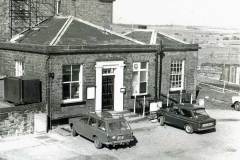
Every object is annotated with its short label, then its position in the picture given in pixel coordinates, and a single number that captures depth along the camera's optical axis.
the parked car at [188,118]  22.81
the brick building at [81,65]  23.55
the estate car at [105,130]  19.14
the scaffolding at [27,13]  28.66
